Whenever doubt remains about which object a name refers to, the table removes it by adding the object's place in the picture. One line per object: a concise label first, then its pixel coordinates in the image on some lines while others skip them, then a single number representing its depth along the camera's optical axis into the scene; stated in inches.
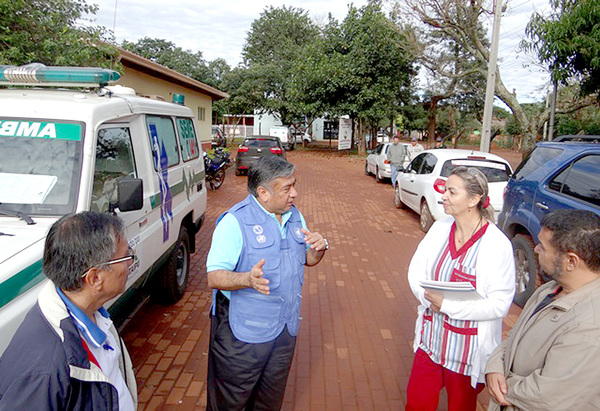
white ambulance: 91.4
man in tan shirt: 65.2
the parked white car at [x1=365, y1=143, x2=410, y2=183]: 602.5
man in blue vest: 89.8
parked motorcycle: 503.5
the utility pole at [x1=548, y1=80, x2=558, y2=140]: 442.1
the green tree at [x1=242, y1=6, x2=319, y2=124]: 1589.3
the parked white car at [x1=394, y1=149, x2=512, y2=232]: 298.0
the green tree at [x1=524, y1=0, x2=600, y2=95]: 325.4
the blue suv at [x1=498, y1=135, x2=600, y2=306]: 170.9
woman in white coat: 93.9
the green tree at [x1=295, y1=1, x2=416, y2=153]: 975.0
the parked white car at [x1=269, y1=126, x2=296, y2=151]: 1259.8
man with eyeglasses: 49.9
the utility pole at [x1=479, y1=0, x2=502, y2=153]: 454.6
